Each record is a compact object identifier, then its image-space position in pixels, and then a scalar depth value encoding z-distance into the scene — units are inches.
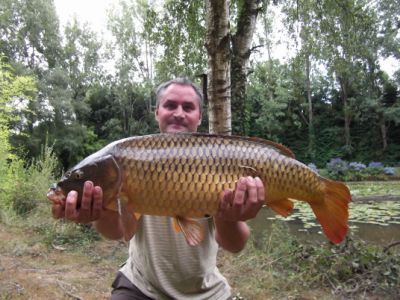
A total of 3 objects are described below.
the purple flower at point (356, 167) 773.7
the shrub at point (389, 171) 775.1
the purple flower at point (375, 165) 804.1
